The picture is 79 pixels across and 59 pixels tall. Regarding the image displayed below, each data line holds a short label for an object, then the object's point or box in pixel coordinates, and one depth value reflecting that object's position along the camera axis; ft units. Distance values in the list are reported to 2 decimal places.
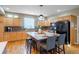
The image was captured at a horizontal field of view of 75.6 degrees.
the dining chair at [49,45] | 4.29
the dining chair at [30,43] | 5.79
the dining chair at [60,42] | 5.07
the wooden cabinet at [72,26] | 6.74
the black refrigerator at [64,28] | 6.40
